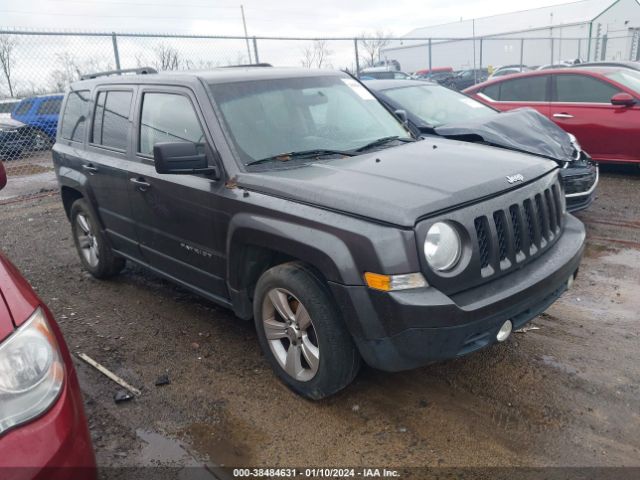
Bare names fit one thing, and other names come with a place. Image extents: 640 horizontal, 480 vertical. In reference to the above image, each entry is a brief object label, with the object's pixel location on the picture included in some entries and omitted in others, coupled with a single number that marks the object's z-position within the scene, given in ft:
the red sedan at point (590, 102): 24.56
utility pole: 36.85
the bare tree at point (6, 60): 32.04
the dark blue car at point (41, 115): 43.78
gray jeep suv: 8.70
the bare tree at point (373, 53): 117.80
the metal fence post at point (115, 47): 32.09
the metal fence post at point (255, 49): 37.93
